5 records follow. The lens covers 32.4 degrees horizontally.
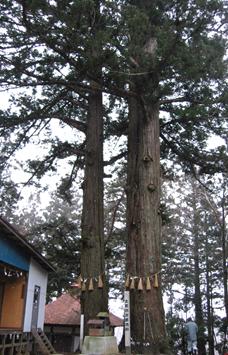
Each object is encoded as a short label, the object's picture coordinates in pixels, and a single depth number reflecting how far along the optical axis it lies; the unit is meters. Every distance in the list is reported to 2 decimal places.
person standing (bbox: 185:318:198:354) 11.97
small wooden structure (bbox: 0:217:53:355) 11.88
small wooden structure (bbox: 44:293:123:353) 20.73
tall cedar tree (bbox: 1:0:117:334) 8.21
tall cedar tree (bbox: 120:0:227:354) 8.51
